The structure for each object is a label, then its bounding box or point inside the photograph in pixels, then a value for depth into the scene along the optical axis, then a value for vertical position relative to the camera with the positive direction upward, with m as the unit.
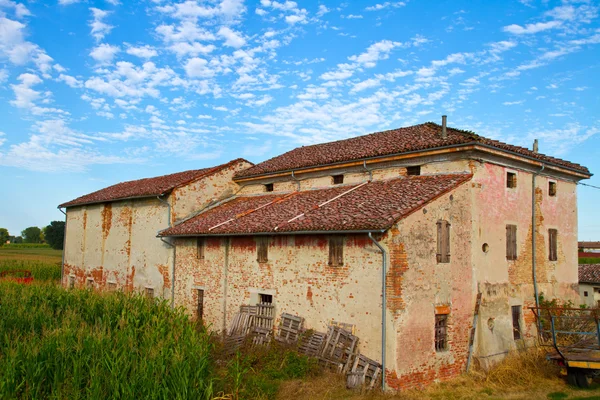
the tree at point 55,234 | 81.81 +0.37
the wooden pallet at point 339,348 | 12.12 -2.70
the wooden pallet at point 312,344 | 12.80 -2.74
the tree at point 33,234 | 127.81 +0.34
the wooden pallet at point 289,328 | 13.76 -2.49
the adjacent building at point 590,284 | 29.57 -2.30
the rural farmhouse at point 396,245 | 12.14 -0.07
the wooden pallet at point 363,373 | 11.40 -3.09
